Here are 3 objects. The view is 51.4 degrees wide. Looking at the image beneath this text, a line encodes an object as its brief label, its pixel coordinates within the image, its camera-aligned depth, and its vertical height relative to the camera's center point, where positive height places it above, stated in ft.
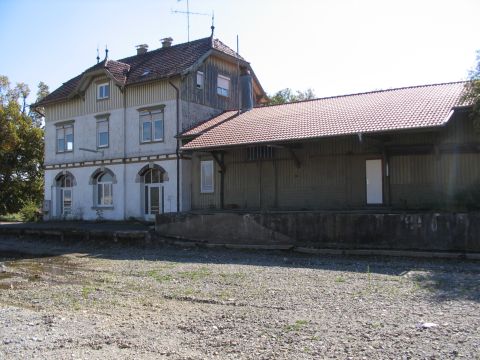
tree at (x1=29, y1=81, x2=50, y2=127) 151.23 +34.41
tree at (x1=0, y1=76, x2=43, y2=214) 122.52 +11.18
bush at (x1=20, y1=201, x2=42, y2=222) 106.16 -2.27
